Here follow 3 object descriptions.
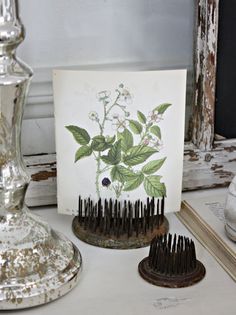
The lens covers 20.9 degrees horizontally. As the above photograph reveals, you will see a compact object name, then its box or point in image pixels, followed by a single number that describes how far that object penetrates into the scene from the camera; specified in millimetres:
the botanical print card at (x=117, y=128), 665
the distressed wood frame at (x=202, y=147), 728
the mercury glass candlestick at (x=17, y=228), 527
